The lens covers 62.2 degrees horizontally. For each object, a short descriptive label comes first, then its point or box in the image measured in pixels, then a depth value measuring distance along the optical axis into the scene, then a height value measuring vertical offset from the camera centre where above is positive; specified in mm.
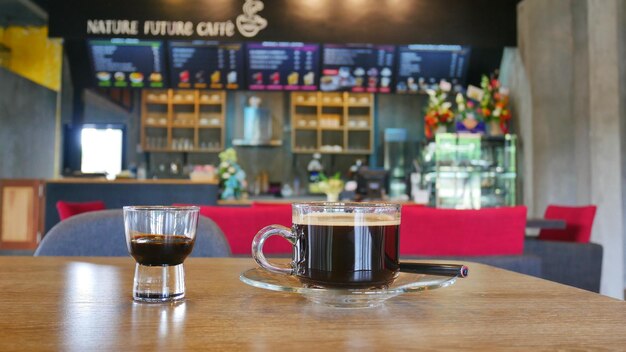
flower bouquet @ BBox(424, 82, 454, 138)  6215 +875
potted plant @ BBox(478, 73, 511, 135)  6180 +1006
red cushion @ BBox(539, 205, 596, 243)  4062 -278
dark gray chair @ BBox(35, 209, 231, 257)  1349 -147
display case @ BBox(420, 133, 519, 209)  5887 +175
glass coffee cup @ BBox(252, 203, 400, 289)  668 -78
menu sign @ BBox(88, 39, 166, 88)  6488 +1512
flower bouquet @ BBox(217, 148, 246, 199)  6039 +93
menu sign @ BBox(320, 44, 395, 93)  6559 +1514
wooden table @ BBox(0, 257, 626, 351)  461 -143
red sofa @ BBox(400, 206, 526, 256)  2533 -213
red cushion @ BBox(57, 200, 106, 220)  3631 -198
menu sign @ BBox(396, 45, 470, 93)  6691 +1587
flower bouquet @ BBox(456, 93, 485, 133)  6124 +808
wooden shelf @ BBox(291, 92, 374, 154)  8568 +1085
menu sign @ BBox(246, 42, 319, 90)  6602 +1543
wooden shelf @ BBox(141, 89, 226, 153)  8383 +989
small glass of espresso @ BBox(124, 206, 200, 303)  668 -86
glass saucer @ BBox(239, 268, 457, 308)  596 -126
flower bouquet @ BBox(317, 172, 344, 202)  5747 -8
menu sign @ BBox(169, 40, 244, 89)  6574 +1521
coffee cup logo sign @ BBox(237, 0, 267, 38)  5934 +1848
